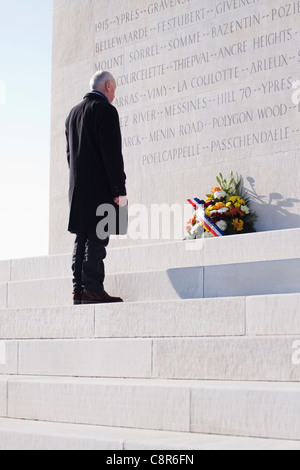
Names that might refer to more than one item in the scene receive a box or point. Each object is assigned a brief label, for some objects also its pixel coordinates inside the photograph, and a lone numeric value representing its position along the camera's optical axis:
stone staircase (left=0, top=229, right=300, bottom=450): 4.12
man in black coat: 6.32
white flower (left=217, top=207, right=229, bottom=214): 8.23
